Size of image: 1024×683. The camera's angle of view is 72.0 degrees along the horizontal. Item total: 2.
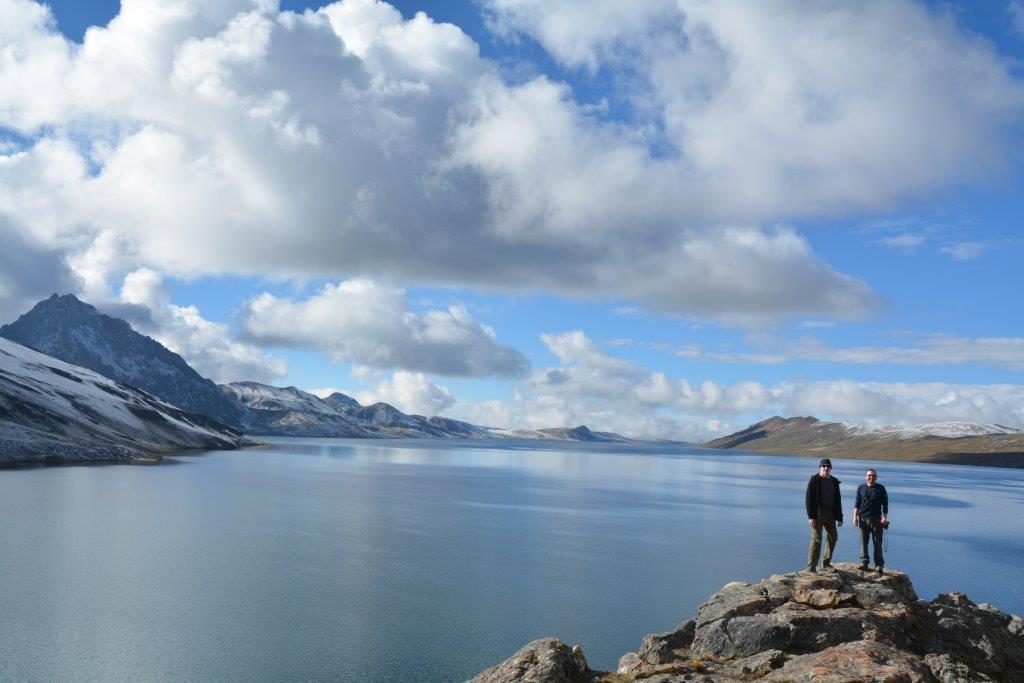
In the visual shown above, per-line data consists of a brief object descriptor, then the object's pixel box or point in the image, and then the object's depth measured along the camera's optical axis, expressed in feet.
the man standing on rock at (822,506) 91.30
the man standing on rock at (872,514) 94.12
